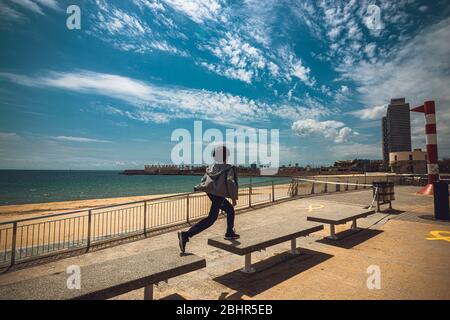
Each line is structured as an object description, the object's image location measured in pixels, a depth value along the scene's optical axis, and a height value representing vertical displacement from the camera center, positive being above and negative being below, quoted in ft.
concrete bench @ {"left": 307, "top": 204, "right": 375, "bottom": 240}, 19.09 -3.81
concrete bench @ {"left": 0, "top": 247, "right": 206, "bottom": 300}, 7.77 -3.98
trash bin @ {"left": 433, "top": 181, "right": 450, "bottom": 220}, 27.40 -3.46
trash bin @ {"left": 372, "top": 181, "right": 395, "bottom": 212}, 32.56 -2.85
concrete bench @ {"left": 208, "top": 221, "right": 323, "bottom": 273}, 12.62 -3.92
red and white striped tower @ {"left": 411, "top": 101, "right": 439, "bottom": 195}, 37.14 +5.13
